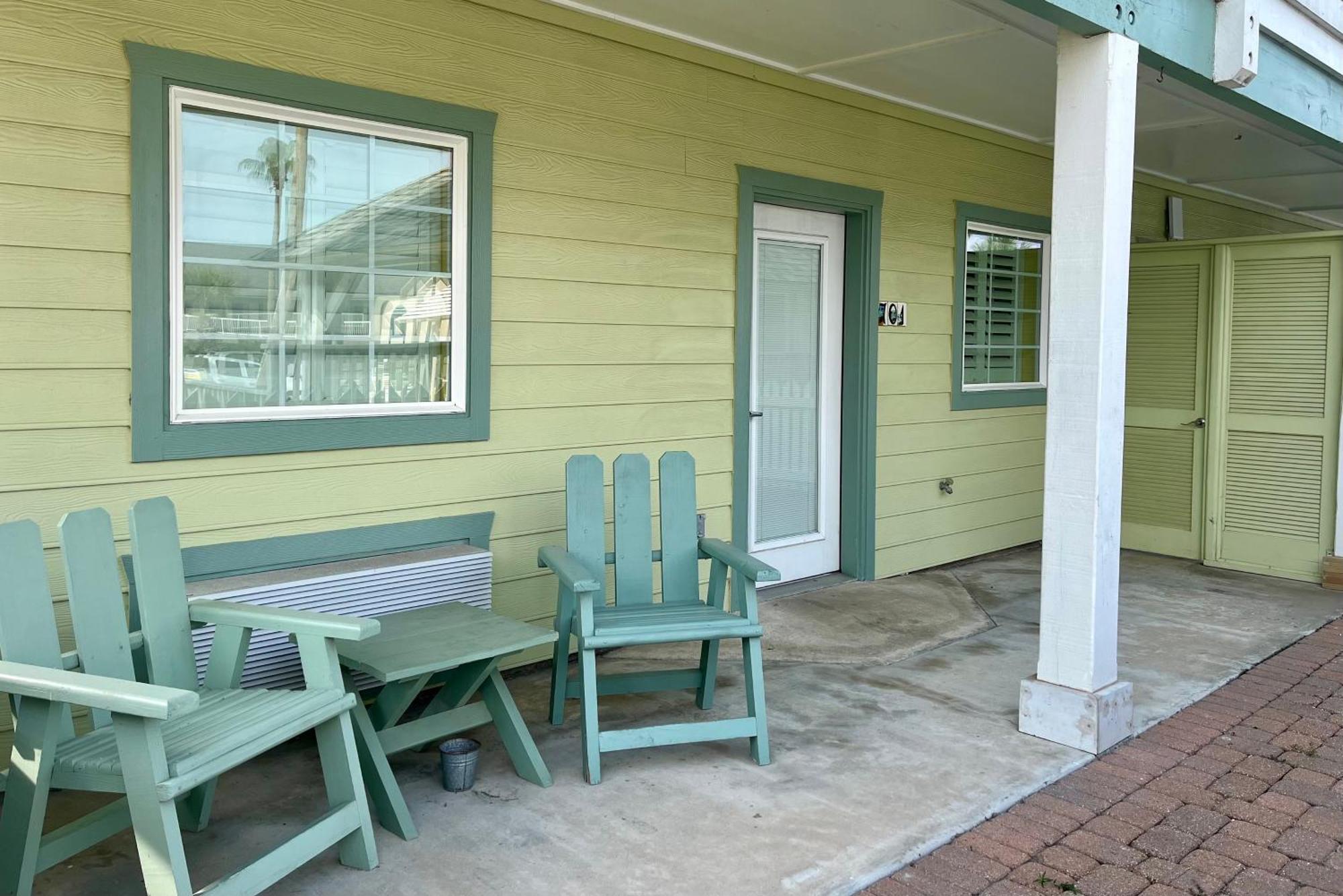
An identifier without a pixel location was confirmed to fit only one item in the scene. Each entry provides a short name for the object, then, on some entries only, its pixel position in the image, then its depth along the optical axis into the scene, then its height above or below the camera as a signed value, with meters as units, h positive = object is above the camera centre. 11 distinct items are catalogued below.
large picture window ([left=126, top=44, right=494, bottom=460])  3.05 +0.39
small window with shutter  6.01 +0.52
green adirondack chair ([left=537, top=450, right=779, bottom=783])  3.01 -0.66
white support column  3.21 +0.03
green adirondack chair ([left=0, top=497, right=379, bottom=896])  1.99 -0.70
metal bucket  2.89 -1.01
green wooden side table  2.66 -0.81
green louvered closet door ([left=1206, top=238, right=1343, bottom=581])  5.72 -0.03
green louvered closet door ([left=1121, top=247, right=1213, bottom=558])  6.21 +0.00
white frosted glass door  5.06 +0.02
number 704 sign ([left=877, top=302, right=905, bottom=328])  5.40 +0.41
